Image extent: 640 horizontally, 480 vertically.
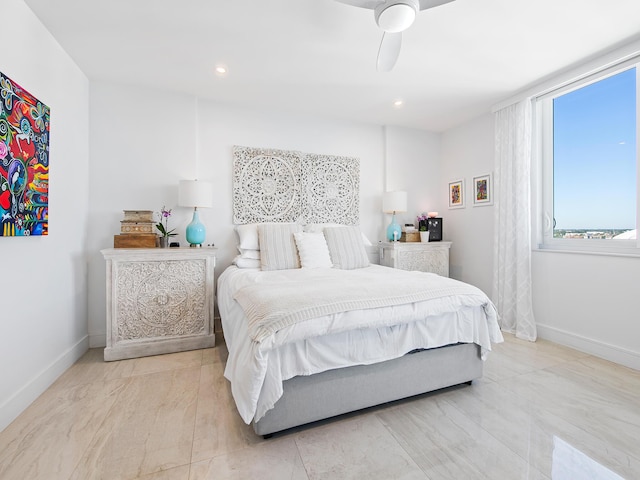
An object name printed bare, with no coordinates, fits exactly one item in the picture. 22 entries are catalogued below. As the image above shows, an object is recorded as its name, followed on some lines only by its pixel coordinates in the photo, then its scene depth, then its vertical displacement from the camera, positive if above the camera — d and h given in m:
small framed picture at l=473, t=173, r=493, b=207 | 3.44 +0.60
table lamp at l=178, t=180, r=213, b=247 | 2.77 +0.39
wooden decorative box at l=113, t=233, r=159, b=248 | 2.53 +0.00
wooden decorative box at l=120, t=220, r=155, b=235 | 2.60 +0.12
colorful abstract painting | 1.60 +0.47
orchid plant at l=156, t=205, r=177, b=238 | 2.78 +0.16
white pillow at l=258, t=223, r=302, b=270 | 2.77 -0.08
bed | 1.39 -0.57
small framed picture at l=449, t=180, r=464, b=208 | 3.85 +0.62
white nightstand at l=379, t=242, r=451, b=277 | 3.51 -0.20
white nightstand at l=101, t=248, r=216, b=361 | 2.46 -0.54
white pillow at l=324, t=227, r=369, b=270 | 2.94 -0.09
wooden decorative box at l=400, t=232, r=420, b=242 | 3.74 +0.03
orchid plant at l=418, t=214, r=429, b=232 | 3.87 +0.22
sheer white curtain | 2.95 +0.20
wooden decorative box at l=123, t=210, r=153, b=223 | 2.62 +0.23
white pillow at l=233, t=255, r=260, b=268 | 2.84 -0.22
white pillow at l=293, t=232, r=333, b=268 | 2.81 -0.10
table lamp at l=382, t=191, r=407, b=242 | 3.62 +0.42
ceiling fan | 1.54 +1.24
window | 2.37 +0.70
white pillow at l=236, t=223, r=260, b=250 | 2.91 +0.03
